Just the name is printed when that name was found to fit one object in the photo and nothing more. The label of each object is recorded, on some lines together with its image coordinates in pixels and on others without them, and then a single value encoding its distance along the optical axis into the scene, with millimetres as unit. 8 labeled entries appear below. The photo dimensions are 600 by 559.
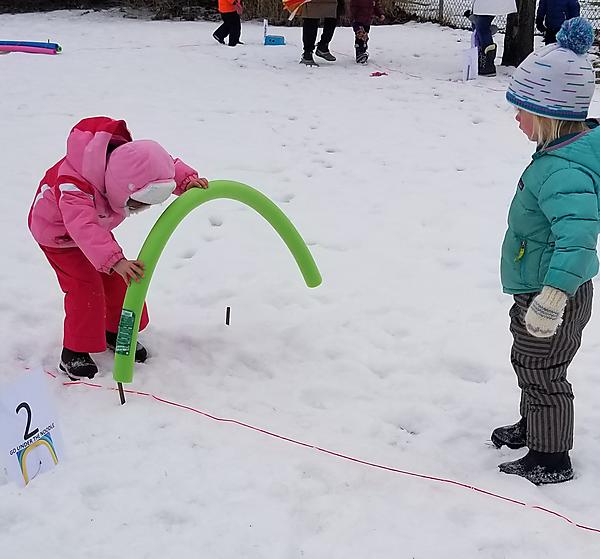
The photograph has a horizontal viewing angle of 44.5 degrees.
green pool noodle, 2699
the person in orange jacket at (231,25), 9453
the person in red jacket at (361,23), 8977
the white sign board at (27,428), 2273
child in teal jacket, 1986
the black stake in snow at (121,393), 2739
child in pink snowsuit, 2615
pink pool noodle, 8758
